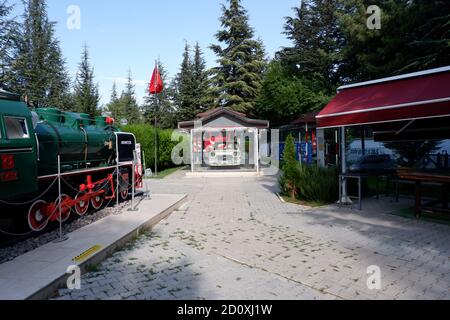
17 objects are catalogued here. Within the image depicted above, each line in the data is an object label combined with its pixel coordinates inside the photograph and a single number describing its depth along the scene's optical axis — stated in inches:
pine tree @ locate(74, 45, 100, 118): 1005.8
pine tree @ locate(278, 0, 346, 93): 1170.0
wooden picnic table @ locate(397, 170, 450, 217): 277.4
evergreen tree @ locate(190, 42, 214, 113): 1513.3
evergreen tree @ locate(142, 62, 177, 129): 1742.1
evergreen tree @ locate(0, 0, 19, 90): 754.2
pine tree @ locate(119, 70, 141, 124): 2271.4
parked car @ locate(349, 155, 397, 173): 478.6
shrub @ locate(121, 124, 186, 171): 773.9
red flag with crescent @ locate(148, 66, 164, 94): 711.1
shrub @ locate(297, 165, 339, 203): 382.0
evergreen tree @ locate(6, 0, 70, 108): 949.8
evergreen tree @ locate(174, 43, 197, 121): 1560.0
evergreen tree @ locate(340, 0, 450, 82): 423.9
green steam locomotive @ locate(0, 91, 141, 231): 206.7
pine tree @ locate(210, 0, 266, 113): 1433.3
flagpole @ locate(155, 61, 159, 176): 806.5
